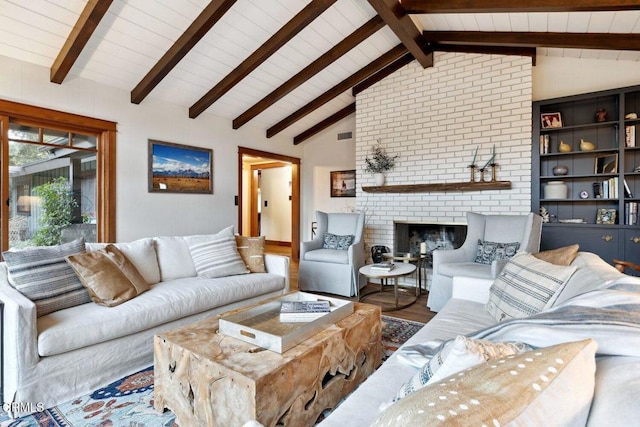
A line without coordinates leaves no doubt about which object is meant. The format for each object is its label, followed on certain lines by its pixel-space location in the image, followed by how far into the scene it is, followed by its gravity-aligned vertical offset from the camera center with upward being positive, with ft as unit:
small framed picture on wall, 20.49 +1.54
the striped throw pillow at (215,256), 9.75 -1.43
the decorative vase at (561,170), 12.89 +1.46
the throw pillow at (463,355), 2.52 -1.15
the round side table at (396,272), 10.31 -2.02
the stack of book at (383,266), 10.81 -1.92
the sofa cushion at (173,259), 9.45 -1.46
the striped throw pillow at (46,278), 6.48 -1.40
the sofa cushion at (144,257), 8.80 -1.32
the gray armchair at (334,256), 12.98 -1.90
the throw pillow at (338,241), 14.10 -1.42
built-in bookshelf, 11.73 +1.44
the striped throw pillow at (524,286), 5.28 -1.33
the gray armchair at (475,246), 10.23 -1.20
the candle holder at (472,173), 14.13 +1.48
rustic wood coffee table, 4.31 -2.40
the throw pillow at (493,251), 10.61 -1.39
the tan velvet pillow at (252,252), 10.62 -1.41
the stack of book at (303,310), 6.02 -1.90
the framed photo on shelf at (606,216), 12.12 -0.30
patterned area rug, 5.42 -3.46
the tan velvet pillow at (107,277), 7.19 -1.53
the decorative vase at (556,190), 12.88 +0.69
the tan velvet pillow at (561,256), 6.07 -0.89
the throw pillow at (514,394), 1.68 -1.02
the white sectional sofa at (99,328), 5.60 -2.35
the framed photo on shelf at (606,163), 12.16 +1.65
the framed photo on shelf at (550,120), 13.15 +3.49
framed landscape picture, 13.94 +1.77
